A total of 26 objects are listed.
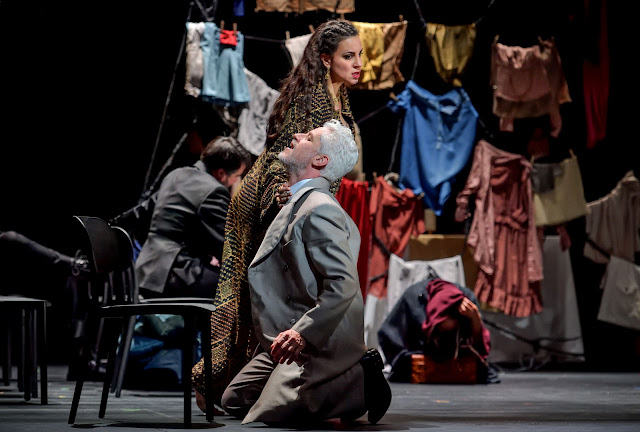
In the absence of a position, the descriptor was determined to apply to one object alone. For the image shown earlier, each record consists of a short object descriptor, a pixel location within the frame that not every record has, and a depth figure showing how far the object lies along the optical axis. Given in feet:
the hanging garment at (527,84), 45.39
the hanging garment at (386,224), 45.32
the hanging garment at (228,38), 43.11
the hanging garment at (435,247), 45.85
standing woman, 21.81
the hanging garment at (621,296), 46.32
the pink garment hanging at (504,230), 45.55
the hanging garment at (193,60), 42.34
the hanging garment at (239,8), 43.91
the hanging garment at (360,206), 44.62
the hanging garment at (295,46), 43.57
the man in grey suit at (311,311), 18.62
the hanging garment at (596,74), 46.14
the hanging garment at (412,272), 43.78
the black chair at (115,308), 20.02
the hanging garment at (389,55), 44.75
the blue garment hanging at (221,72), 42.45
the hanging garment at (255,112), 43.70
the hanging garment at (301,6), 43.88
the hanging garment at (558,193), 45.98
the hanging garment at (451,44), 45.42
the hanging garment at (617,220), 46.96
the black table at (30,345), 25.96
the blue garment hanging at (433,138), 45.52
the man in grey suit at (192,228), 31.09
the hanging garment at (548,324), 46.70
